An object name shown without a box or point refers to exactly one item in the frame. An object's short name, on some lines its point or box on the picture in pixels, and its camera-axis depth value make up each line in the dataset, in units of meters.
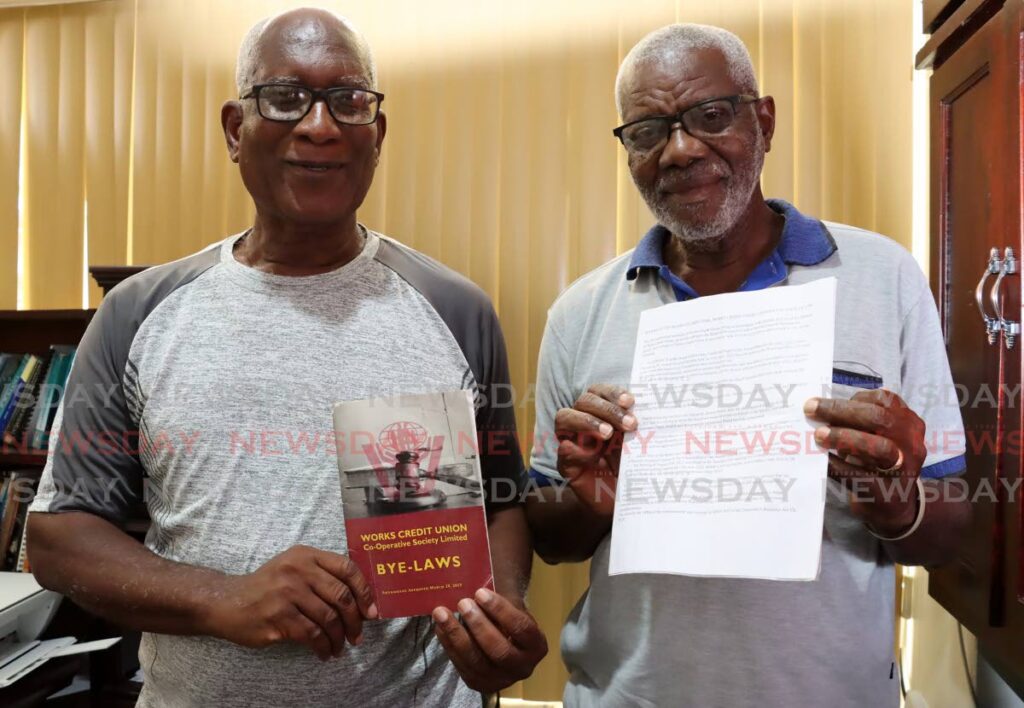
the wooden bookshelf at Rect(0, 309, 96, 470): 2.61
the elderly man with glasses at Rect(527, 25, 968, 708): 0.98
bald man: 0.97
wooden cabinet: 1.36
